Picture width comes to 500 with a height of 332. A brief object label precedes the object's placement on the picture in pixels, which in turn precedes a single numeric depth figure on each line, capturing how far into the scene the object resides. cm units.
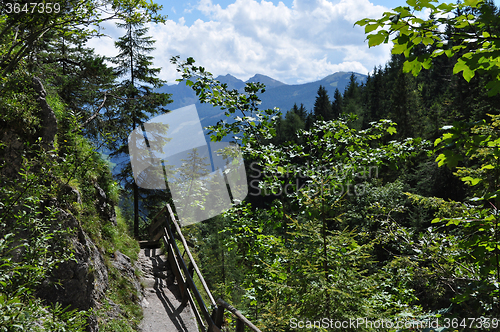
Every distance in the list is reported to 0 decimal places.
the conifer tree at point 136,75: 1578
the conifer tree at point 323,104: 6644
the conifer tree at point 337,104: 6803
